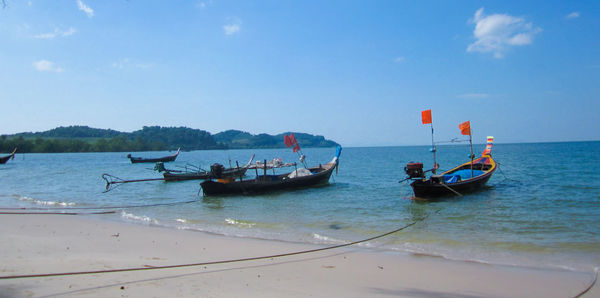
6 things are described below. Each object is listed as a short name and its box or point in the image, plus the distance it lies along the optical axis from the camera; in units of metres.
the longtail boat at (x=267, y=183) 20.56
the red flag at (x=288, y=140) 25.12
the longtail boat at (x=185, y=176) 31.78
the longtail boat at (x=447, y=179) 17.49
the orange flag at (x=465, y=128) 20.34
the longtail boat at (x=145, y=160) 64.47
